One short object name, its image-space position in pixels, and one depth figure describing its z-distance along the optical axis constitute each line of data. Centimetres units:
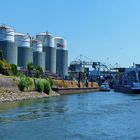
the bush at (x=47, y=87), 11340
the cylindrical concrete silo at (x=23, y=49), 17138
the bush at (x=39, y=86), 10932
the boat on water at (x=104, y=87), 17824
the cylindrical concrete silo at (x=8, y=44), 15588
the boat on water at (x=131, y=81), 15075
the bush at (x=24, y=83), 10047
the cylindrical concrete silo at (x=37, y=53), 18875
